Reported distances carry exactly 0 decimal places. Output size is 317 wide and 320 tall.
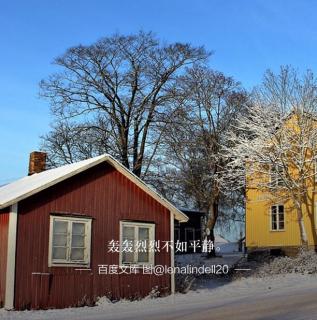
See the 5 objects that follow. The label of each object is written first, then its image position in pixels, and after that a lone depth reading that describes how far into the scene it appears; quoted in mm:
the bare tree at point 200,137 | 41312
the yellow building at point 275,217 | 35281
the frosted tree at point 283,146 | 32844
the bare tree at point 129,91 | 39812
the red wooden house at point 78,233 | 16797
